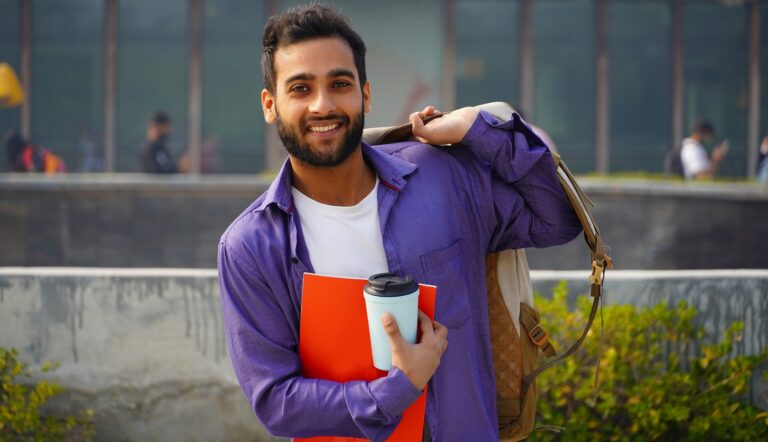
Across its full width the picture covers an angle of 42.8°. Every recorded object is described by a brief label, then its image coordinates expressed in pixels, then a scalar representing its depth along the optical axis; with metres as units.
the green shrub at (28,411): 4.23
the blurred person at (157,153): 12.05
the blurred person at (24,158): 15.19
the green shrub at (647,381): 4.21
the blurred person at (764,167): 12.43
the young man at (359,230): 2.32
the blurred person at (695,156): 11.99
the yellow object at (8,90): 12.00
